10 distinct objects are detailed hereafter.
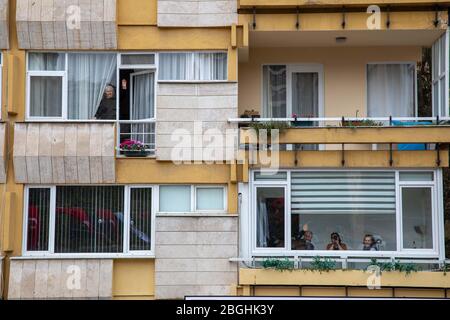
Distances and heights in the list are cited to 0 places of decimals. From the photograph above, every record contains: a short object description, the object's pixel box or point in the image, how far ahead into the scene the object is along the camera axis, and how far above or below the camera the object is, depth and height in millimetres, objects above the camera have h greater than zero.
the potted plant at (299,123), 16519 +1886
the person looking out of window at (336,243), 16359 -717
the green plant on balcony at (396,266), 15562 -1146
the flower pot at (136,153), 16578 +1194
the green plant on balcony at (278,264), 15766 -1129
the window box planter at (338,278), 15508 -1386
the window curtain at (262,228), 16391 -403
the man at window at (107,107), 16844 +2215
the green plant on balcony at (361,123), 16375 +1839
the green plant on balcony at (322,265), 15695 -1136
